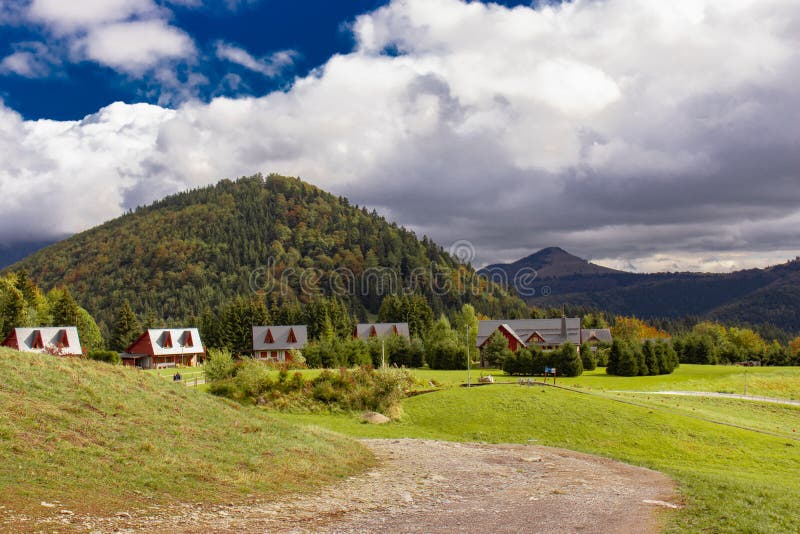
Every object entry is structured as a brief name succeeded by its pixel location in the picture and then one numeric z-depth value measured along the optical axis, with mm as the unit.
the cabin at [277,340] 98812
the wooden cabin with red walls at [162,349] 90438
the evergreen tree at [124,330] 97375
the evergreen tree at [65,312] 91375
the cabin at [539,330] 95312
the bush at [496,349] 78338
